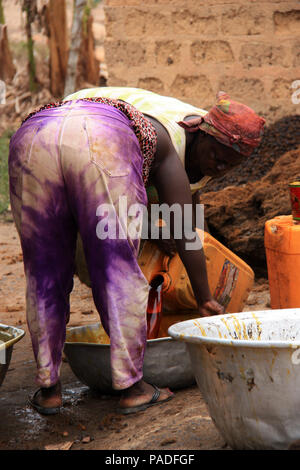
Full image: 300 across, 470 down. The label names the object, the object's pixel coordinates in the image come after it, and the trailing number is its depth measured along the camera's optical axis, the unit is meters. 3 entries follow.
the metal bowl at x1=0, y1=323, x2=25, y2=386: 5.86
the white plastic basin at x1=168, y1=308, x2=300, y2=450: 4.54
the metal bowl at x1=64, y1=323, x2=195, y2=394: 6.59
